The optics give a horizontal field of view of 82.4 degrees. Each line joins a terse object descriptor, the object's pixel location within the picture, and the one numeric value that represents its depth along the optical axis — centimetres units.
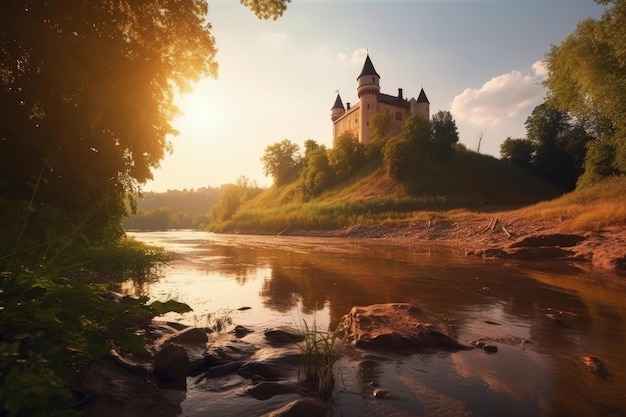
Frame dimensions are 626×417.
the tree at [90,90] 730
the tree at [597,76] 2830
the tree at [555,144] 6500
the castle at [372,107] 7806
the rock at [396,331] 585
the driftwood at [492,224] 2742
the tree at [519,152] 7244
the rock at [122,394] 342
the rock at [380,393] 421
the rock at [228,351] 509
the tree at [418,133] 6330
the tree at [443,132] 6912
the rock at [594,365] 488
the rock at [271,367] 470
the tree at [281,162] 9248
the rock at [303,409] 361
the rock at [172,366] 440
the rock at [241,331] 653
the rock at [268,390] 418
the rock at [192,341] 505
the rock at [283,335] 604
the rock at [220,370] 468
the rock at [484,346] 578
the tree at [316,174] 7225
